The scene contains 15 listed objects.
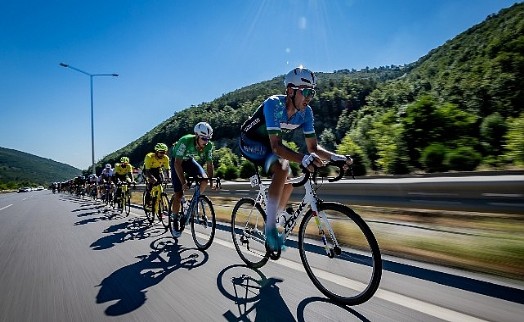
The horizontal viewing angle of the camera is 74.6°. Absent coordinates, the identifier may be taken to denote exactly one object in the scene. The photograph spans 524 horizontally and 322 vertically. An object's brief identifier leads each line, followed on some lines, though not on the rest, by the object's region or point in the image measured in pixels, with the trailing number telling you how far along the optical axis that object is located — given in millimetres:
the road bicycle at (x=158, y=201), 8703
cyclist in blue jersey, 3604
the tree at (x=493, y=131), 24141
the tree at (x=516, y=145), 12141
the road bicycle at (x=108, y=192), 15136
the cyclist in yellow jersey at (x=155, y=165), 9008
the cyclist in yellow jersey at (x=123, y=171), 13545
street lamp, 33700
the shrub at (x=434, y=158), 15281
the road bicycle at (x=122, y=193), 12828
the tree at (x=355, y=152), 19622
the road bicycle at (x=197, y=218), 5668
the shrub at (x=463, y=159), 14046
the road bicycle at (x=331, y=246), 2896
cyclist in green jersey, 6008
